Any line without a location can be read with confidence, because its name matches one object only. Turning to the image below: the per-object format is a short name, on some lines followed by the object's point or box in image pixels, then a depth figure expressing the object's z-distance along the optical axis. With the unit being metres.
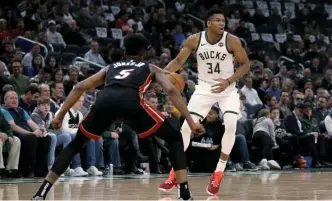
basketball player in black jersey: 7.93
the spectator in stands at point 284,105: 18.22
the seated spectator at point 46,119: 13.96
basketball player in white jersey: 10.20
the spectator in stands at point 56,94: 14.78
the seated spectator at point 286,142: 17.39
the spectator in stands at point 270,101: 18.05
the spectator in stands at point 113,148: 14.59
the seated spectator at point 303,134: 17.55
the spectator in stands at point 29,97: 14.41
